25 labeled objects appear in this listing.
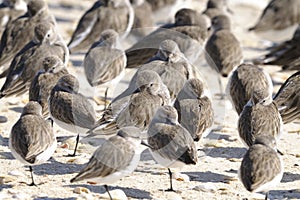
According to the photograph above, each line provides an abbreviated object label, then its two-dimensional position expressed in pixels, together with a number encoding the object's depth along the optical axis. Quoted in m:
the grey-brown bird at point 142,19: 24.09
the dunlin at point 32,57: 17.11
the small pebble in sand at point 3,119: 16.94
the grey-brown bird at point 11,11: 23.08
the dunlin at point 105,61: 17.64
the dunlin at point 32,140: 12.83
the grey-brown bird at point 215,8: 24.62
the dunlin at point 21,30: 19.95
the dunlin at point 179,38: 20.31
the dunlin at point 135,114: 14.55
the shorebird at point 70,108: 14.58
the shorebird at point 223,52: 19.67
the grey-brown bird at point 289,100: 15.56
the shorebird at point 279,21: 24.36
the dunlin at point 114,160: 12.10
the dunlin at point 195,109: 14.67
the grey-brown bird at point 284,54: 20.80
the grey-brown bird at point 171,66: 16.62
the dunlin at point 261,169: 12.05
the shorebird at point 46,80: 15.53
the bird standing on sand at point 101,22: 21.81
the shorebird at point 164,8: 26.83
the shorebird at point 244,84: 16.25
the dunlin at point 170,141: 12.90
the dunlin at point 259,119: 14.10
